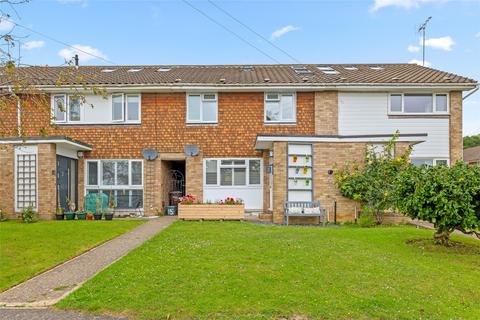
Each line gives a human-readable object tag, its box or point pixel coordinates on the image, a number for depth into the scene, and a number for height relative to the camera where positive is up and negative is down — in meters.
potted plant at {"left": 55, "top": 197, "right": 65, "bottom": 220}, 13.95 -2.04
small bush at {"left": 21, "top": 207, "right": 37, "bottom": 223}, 12.95 -1.96
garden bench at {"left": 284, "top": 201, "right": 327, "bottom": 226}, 13.11 -1.77
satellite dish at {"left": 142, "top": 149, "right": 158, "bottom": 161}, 16.11 +0.20
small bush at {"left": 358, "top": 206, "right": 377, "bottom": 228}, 12.65 -1.99
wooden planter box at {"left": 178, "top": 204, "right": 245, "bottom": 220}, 13.55 -1.89
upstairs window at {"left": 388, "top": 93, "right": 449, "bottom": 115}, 16.20 +2.41
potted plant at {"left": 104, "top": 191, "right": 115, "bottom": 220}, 14.47 -2.00
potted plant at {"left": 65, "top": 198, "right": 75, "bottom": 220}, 14.05 -1.98
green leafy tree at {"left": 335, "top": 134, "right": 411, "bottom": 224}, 12.88 -0.65
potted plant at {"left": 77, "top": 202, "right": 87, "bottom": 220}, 14.27 -2.12
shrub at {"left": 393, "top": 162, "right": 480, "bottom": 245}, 7.96 -0.82
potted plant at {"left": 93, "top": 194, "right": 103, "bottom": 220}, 14.49 -2.08
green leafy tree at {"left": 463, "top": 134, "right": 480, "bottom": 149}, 59.29 +2.93
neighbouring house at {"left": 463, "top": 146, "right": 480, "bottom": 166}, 35.98 +0.53
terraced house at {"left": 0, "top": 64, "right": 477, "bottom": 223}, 16.05 +1.50
